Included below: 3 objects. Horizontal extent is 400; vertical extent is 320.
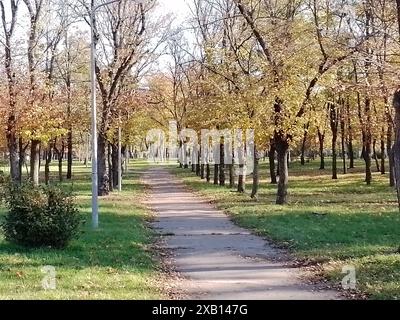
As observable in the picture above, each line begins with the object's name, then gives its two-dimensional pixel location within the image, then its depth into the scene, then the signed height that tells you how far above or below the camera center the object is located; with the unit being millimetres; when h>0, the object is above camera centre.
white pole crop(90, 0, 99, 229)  17938 +191
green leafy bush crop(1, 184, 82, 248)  12961 -1321
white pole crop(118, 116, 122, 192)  35938 -219
